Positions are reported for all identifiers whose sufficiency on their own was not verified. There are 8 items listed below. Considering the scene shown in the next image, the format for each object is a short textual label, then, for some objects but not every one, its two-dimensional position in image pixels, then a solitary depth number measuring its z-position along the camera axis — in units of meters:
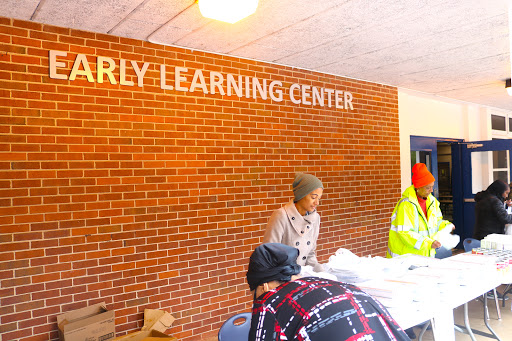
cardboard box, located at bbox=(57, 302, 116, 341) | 3.85
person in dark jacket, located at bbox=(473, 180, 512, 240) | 6.23
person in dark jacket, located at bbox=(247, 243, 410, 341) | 1.56
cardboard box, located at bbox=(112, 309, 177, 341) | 4.17
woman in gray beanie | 3.60
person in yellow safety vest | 4.59
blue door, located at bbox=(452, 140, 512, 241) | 9.62
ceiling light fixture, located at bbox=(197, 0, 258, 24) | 3.27
